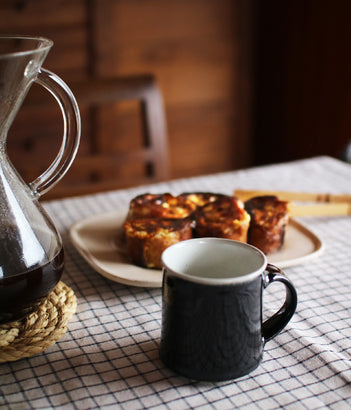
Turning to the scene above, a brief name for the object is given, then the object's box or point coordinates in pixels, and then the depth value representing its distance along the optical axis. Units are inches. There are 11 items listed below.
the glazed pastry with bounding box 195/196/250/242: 28.8
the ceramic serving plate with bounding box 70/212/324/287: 26.8
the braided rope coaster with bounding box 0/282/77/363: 21.0
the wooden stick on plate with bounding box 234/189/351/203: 35.3
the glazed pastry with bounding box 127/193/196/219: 30.8
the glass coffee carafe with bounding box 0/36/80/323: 20.3
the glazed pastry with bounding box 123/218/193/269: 27.6
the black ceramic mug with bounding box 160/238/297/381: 18.8
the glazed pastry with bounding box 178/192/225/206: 32.4
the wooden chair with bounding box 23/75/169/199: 46.9
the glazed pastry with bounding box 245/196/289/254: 29.8
